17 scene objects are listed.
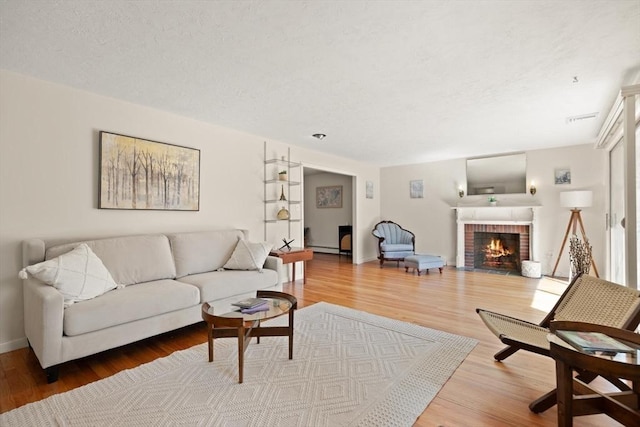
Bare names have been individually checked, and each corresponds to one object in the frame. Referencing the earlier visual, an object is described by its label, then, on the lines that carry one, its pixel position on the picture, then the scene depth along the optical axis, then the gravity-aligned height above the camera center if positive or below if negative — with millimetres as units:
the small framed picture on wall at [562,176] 5242 +714
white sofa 1993 -666
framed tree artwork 3002 +444
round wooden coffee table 1932 -730
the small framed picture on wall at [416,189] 6898 +618
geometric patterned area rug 1612 -1105
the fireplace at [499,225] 5488 -181
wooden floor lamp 4738 +186
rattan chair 1667 -640
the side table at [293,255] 4246 -594
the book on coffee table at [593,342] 1411 -633
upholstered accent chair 6242 -596
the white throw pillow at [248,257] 3471 -501
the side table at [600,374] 1276 -767
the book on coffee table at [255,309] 2176 -706
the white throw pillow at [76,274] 2137 -455
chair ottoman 5401 -871
